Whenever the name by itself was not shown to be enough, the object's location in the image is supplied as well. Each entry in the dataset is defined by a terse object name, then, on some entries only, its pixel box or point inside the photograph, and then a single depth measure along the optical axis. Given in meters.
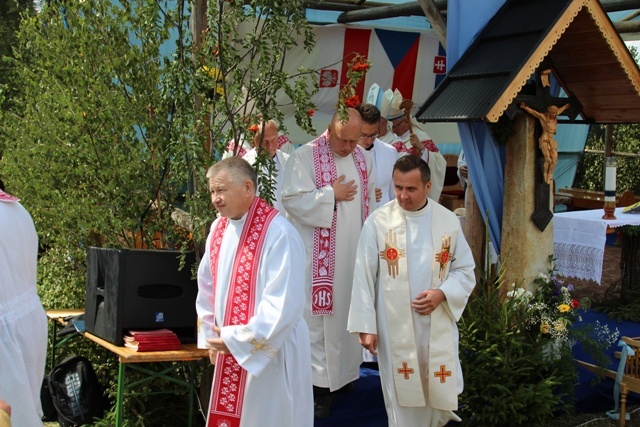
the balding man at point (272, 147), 6.31
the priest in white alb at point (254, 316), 4.07
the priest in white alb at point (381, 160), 6.65
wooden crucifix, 6.34
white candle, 7.06
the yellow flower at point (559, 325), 6.00
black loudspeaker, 4.96
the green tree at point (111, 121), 4.95
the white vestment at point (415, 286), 4.94
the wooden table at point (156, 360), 4.80
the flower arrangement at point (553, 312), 6.01
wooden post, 6.35
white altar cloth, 6.78
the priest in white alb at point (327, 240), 5.75
